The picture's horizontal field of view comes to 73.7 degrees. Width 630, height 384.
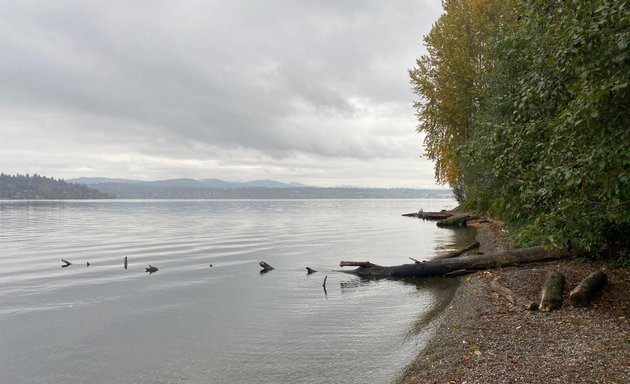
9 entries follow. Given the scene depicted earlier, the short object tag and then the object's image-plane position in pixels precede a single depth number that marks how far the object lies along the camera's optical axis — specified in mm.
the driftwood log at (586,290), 12703
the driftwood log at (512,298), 13262
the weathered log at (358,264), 24625
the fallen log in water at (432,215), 72044
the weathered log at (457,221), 54906
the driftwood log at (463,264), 20453
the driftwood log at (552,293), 12938
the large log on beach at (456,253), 24861
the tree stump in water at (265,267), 28473
